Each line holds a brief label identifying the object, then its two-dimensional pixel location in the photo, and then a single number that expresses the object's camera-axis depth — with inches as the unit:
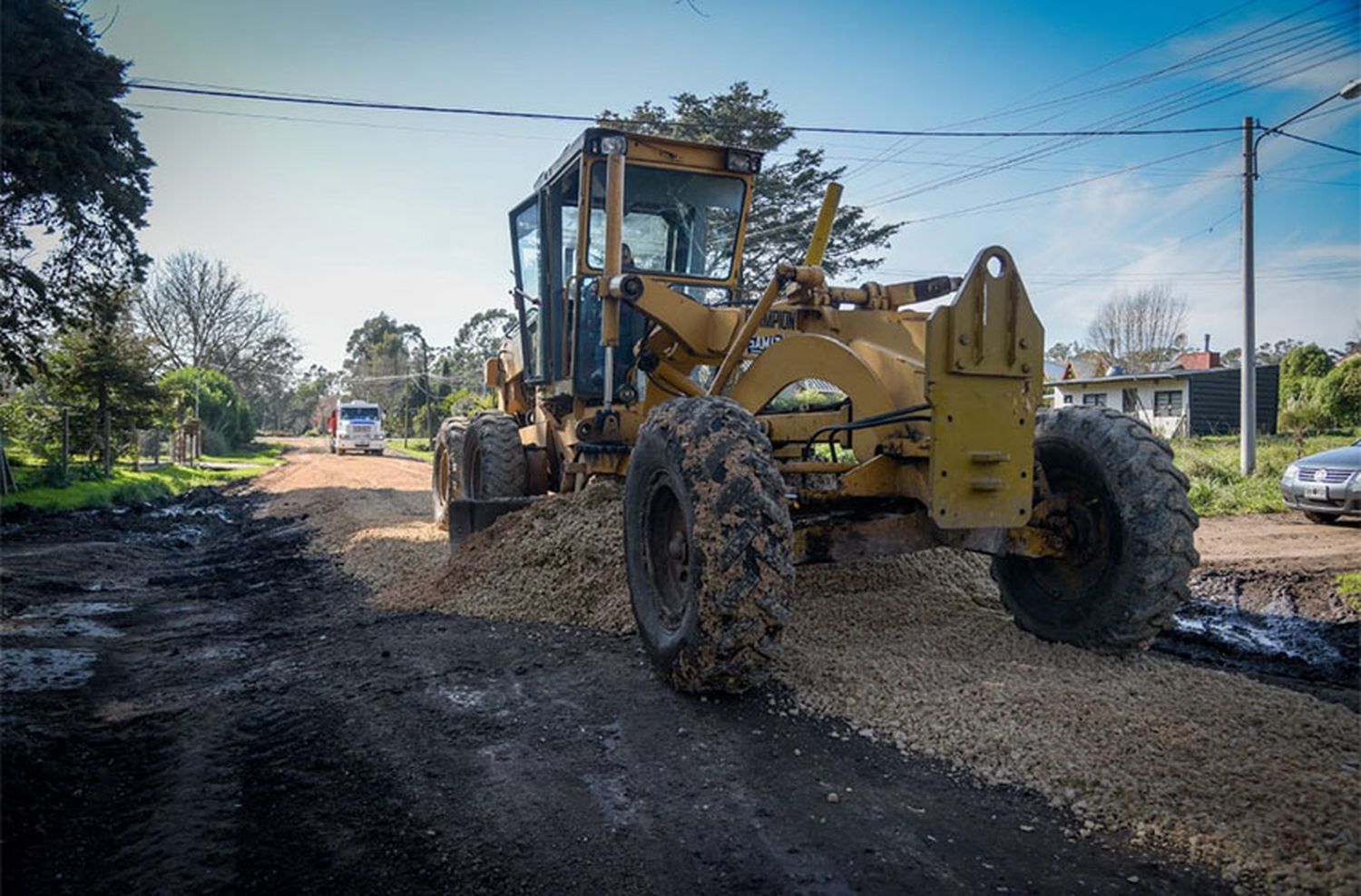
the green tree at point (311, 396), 3772.1
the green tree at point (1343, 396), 895.1
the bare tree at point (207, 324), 2003.0
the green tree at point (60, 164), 452.1
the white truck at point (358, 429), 1665.8
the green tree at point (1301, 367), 1081.5
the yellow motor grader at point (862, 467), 151.9
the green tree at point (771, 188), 900.6
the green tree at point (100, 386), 761.0
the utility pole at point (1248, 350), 624.4
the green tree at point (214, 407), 1512.2
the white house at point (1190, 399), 1270.9
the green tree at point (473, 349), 2566.4
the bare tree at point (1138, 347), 1742.1
